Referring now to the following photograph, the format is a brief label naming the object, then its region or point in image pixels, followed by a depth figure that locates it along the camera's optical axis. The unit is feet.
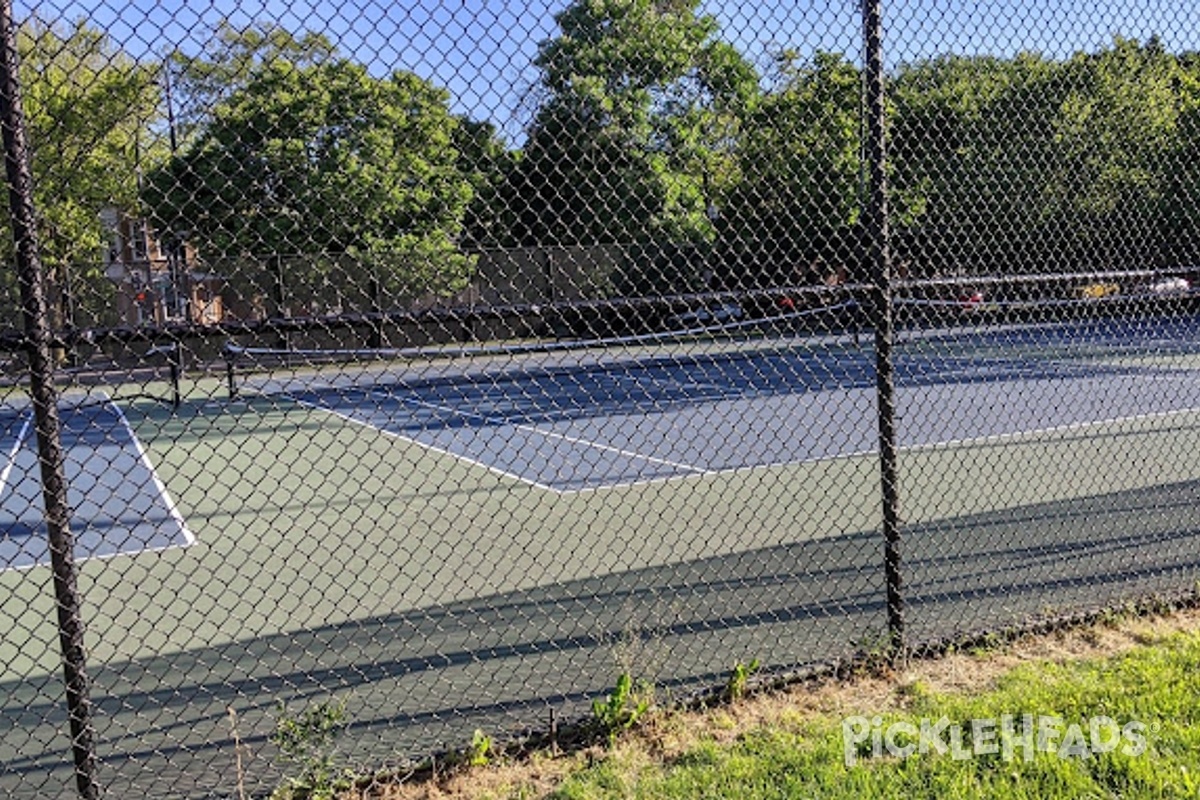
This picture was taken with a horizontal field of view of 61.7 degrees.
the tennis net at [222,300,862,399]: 46.93
